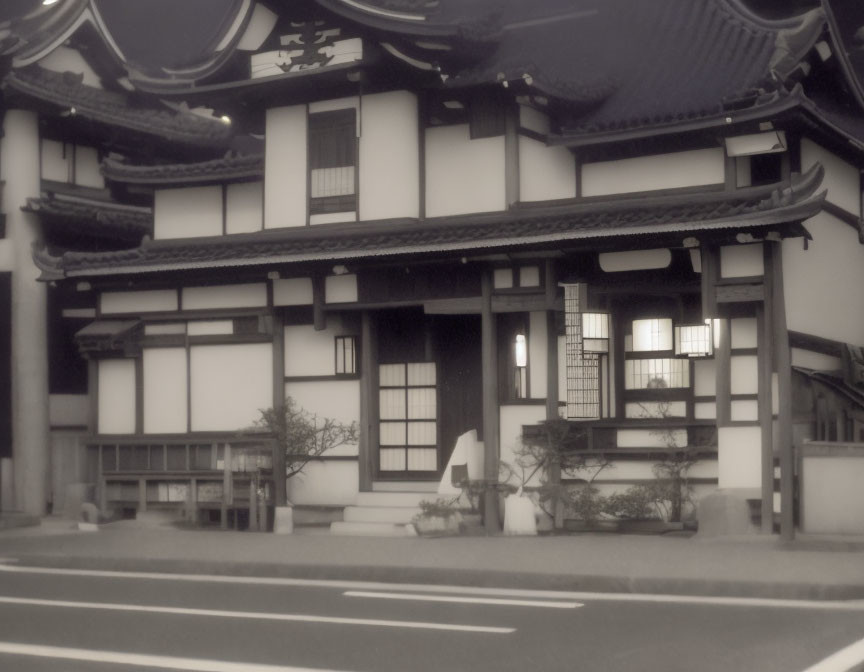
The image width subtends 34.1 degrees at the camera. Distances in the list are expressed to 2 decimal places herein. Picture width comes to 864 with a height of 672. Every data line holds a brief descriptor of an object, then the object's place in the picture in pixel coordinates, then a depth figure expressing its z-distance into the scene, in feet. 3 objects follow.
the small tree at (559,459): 64.69
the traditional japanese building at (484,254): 61.82
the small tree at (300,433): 70.90
